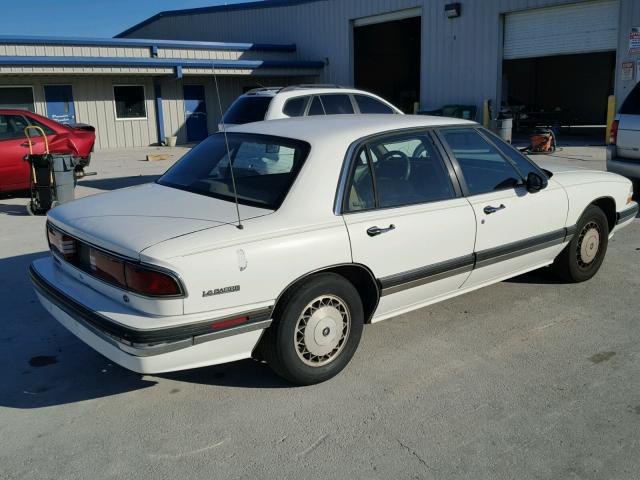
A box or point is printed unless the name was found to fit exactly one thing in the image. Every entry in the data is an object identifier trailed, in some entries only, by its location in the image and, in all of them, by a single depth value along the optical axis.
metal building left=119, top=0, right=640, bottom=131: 17.58
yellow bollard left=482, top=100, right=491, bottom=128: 19.57
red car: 10.20
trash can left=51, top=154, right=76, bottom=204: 8.96
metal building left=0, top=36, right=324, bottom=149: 19.00
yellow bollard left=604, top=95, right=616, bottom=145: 16.80
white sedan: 3.22
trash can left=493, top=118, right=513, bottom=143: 16.53
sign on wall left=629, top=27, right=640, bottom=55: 15.92
